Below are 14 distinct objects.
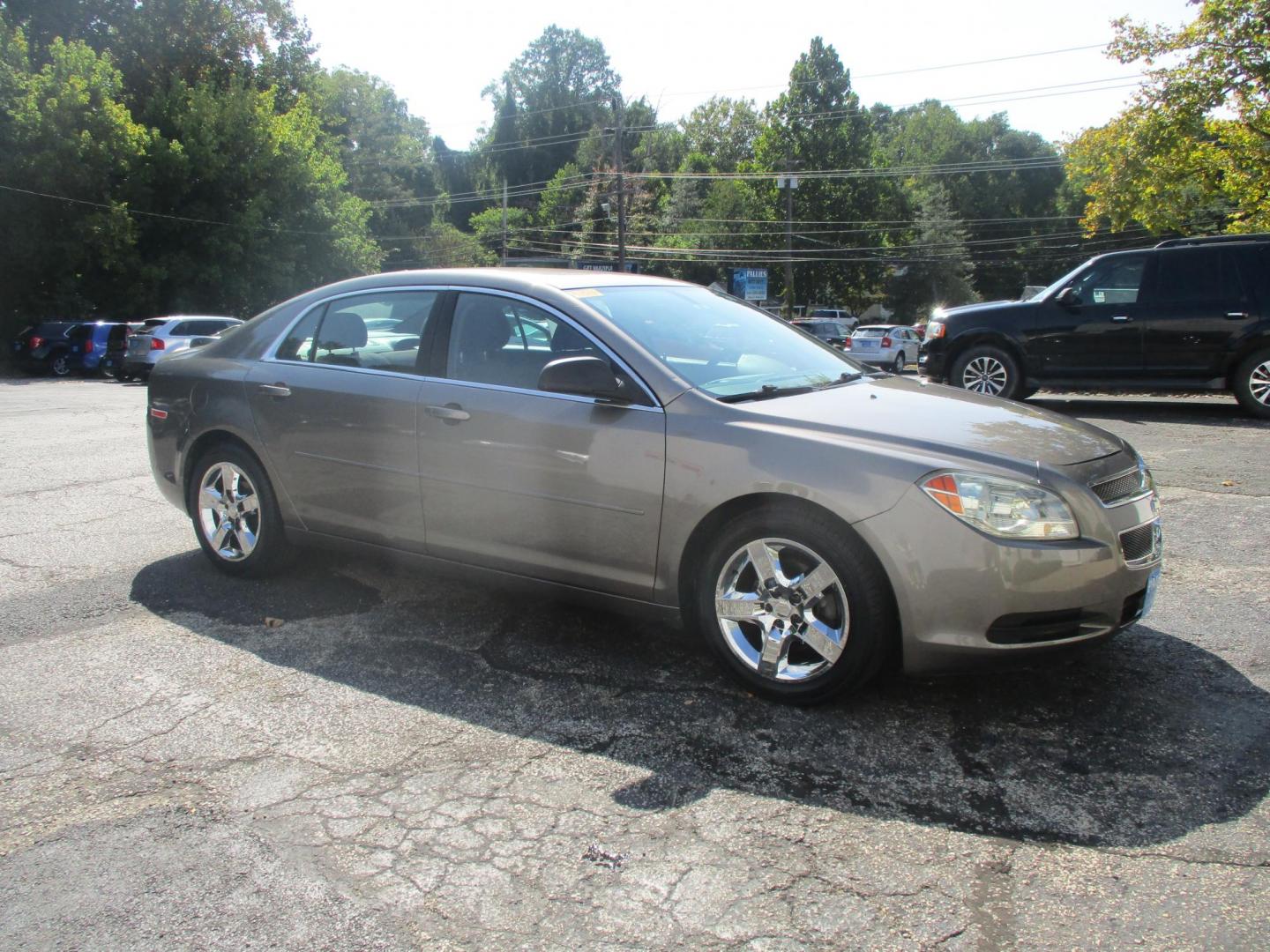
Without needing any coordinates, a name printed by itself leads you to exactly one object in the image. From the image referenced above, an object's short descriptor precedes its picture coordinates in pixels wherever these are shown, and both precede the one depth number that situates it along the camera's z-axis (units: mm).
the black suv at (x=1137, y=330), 10672
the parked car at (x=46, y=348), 27406
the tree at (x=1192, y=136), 20688
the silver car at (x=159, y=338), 22906
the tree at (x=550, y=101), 95375
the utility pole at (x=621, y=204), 43250
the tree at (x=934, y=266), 70688
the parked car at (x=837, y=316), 52256
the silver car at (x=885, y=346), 30984
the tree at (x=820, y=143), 64938
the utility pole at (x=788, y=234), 54781
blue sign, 58625
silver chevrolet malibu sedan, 3361
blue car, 26578
